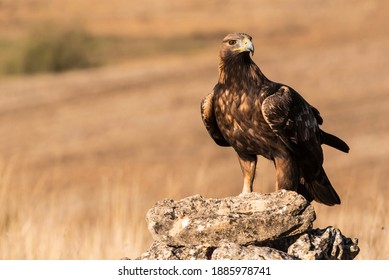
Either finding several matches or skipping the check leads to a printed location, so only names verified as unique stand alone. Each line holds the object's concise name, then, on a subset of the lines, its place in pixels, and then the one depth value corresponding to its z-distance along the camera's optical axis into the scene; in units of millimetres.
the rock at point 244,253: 13391
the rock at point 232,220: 13922
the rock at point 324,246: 14273
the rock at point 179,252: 14055
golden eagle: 15094
